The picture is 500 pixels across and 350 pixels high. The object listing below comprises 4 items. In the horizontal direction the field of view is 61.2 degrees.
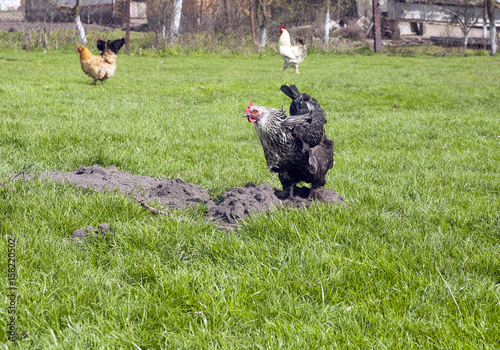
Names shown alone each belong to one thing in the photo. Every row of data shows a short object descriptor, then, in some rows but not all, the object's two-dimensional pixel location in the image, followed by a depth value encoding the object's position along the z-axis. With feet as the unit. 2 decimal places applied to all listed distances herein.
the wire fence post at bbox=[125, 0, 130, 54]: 63.32
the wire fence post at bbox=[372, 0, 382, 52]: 75.61
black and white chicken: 11.19
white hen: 48.75
